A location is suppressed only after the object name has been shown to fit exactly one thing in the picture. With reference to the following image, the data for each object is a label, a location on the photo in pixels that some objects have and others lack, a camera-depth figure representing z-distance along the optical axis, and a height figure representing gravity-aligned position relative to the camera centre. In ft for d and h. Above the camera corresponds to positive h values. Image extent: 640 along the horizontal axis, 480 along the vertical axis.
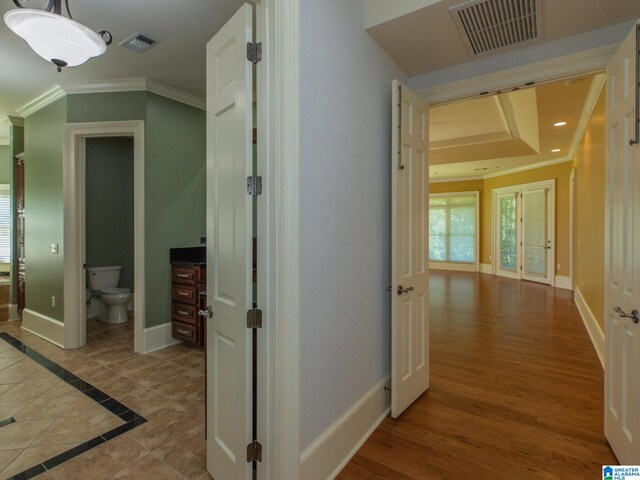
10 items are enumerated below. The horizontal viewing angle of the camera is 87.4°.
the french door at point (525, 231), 25.18 +0.55
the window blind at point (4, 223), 19.21 +0.89
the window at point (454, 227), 33.32 +1.15
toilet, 14.78 -2.39
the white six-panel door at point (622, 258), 5.57 -0.36
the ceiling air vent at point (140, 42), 8.73 +5.30
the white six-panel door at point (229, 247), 4.90 -0.13
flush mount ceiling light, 5.67 +3.76
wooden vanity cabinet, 11.46 -2.23
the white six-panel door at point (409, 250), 7.54 -0.28
